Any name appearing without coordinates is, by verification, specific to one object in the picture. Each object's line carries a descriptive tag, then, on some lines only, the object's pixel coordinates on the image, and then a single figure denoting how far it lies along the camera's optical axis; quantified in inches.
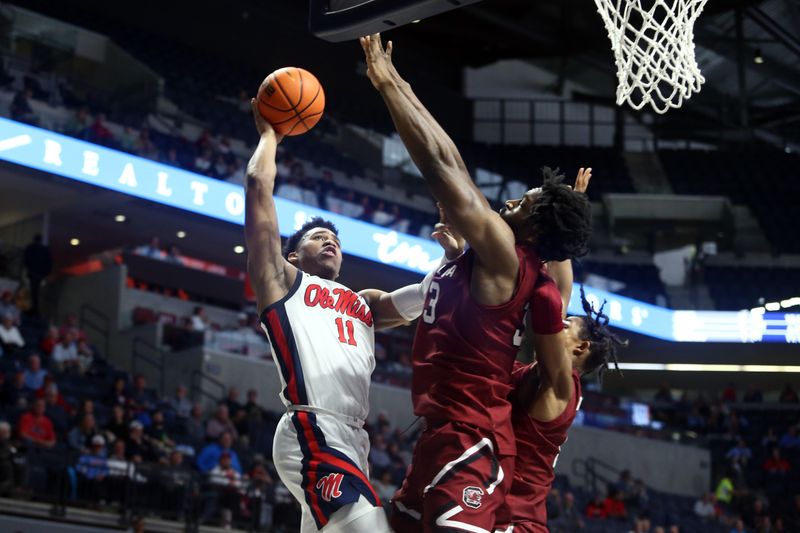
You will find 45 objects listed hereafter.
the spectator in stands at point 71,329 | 601.9
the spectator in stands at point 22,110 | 585.6
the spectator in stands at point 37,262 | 661.9
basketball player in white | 170.9
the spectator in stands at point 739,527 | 673.6
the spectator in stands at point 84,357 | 580.4
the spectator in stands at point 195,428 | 546.0
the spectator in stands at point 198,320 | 716.5
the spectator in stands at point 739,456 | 815.1
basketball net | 264.2
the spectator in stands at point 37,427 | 460.1
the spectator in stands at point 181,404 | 583.6
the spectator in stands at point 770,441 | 821.9
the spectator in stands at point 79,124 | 608.1
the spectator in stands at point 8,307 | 577.6
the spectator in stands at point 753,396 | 899.4
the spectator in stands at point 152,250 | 748.6
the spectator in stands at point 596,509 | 650.8
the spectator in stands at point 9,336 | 548.4
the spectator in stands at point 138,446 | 487.8
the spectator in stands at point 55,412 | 481.7
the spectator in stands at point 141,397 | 553.1
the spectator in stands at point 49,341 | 572.4
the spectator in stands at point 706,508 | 722.2
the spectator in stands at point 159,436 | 509.7
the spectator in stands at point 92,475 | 447.5
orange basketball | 186.9
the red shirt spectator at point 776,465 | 793.2
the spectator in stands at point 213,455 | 503.8
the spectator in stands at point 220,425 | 555.8
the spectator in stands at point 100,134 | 615.9
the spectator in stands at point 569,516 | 581.0
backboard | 196.4
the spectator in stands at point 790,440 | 811.1
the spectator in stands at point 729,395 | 927.7
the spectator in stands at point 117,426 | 494.3
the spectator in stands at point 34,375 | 517.3
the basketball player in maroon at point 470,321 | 156.4
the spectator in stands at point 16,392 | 490.6
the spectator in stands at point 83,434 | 477.4
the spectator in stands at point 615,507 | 657.0
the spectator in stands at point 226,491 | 473.4
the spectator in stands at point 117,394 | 538.6
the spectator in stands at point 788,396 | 882.0
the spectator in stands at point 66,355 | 569.3
